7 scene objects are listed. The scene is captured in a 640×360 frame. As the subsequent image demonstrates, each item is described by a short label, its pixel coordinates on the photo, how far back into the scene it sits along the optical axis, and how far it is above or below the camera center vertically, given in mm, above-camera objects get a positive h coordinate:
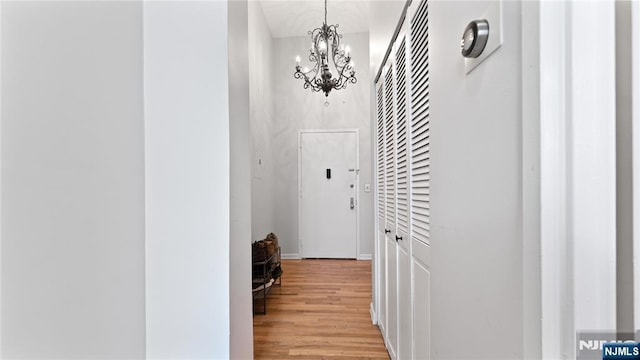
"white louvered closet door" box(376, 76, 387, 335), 2123 -185
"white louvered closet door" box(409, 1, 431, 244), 1127 +226
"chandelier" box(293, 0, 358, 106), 3213 +1420
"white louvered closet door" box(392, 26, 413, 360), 1407 -92
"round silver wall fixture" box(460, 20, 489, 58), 602 +310
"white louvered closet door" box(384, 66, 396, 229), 1769 +188
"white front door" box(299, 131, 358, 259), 4680 -225
